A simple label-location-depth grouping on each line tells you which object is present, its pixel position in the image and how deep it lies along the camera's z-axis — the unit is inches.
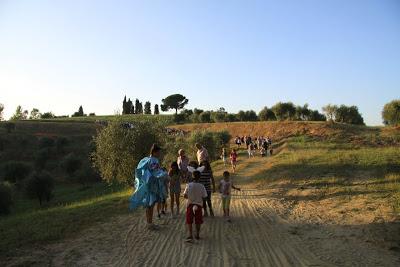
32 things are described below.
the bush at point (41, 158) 2539.4
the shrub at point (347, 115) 3257.9
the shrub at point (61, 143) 2842.0
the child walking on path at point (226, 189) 536.1
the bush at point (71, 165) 2365.9
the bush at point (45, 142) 2906.3
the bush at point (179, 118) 3927.2
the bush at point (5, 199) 1547.7
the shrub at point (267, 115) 3508.9
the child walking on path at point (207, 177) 537.1
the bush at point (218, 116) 3574.8
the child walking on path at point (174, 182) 558.3
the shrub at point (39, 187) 1793.8
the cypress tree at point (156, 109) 5462.6
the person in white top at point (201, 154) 636.5
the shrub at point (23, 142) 2893.7
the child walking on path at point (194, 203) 443.8
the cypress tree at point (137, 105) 5255.9
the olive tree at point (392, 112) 2864.2
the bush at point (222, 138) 1969.2
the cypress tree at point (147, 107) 5482.3
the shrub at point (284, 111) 3388.3
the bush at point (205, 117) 3718.0
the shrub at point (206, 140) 1707.7
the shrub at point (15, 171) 2229.3
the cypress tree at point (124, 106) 5117.1
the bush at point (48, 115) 4932.6
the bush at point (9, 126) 3163.1
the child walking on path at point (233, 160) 1210.0
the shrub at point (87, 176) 2148.1
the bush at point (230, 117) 3607.8
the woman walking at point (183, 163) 612.7
